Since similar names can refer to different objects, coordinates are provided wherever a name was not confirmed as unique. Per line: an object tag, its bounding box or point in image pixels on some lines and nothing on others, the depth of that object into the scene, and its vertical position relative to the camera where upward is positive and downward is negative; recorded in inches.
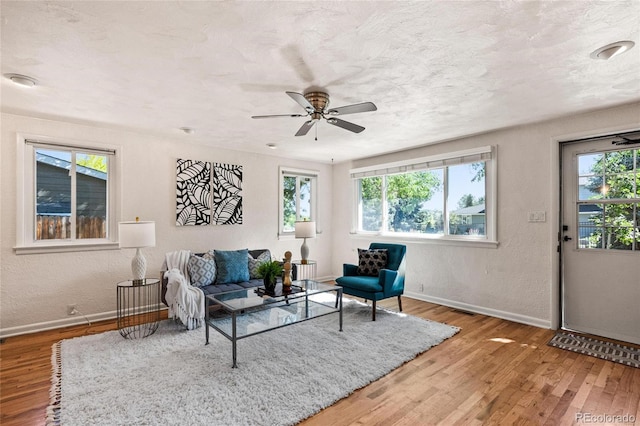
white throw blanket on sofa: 132.6 -38.4
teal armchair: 149.7 -34.9
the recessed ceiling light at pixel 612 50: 78.2 +42.7
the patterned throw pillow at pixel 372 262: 169.5 -27.6
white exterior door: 123.0 -11.4
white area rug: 79.4 -51.4
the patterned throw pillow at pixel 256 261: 171.9 -28.0
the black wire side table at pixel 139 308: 135.2 -49.1
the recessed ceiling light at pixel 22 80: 95.1 +42.4
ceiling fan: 94.3 +33.8
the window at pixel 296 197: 221.5 +11.9
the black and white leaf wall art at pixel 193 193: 173.0 +11.8
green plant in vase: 130.8 -25.9
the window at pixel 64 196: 137.2 +8.3
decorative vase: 131.1 -30.2
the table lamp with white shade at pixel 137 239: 130.5 -11.1
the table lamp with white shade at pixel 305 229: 191.6 -10.3
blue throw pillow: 160.2 -28.8
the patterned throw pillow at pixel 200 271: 153.3 -29.4
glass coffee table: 111.0 -40.9
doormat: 108.3 -51.9
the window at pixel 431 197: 165.3 +9.8
